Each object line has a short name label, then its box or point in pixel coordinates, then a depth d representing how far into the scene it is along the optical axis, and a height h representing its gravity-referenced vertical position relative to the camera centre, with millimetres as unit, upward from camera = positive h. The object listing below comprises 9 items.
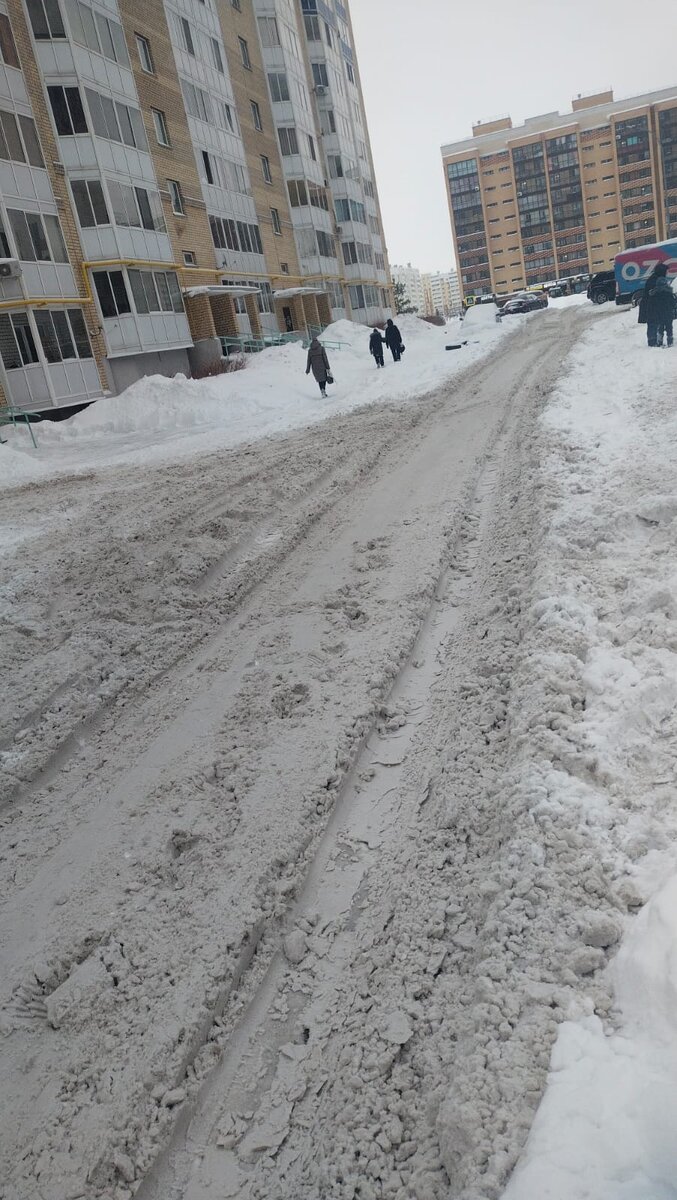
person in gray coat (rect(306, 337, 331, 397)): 19453 +502
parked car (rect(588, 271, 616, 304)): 36906 +2050
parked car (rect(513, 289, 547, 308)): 48656 +2799
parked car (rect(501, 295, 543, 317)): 47156 +2411
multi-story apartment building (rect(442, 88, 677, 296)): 117188 +23783
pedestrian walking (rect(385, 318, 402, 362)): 26828 +962
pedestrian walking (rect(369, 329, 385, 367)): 25192 +847
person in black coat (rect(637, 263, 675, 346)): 14875 +201
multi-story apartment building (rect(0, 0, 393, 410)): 22641 +8499
